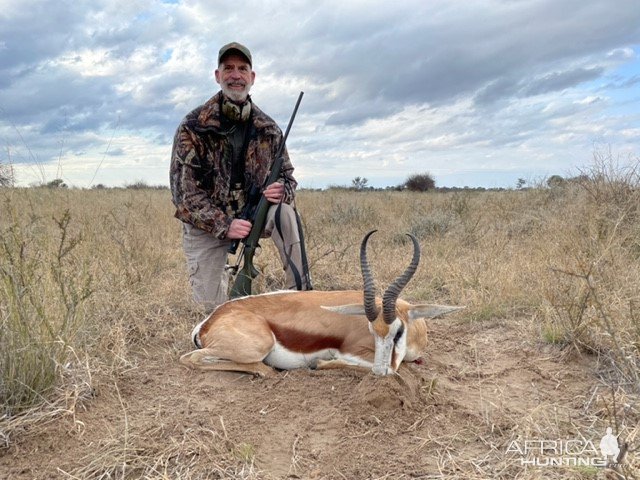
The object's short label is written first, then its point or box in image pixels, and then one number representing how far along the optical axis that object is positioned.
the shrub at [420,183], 30.16
